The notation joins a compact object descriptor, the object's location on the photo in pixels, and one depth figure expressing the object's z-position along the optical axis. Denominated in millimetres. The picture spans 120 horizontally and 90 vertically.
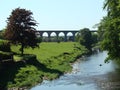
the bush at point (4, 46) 66375
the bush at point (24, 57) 65538
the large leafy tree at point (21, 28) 71625
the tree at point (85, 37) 174625
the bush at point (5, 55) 54953
